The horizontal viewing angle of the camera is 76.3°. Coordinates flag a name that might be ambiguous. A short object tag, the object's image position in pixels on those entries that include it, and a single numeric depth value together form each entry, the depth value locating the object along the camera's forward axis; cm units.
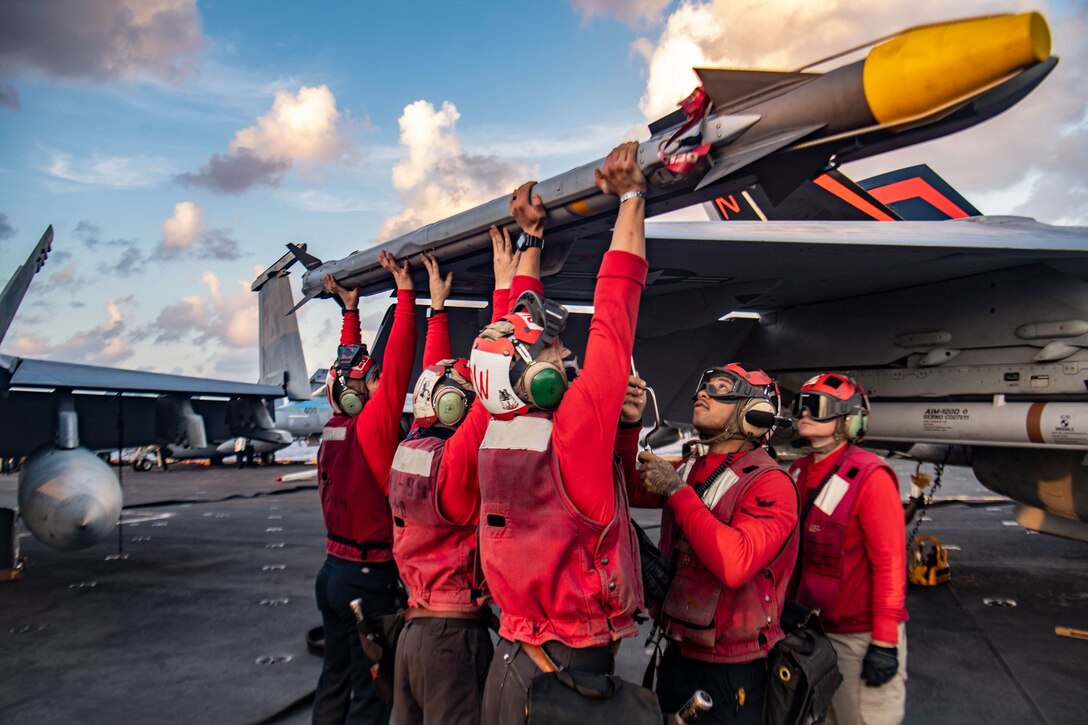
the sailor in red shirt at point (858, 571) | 262
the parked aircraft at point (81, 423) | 645
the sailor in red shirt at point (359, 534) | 330
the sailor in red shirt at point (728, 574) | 208
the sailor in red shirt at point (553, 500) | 184
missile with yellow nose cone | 215
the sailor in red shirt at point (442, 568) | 243
